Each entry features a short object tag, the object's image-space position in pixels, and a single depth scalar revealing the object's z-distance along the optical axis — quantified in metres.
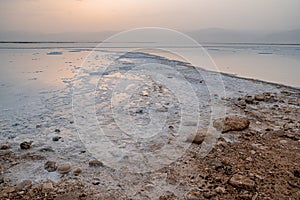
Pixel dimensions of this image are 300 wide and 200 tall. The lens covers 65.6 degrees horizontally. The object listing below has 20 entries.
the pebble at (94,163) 3.18
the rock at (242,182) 2.58
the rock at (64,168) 2.98
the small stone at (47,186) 2.62
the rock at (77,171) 2.94
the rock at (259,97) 6.66
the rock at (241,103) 6.02
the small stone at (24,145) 3.53
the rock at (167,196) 2.53
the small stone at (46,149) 3.54
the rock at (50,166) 3.02
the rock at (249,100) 6.44
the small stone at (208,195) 2.51
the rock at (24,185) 2.62
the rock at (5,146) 3.51
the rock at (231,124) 4.31
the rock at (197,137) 3.84
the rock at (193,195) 2.52
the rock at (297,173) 2.82
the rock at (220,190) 2.56
